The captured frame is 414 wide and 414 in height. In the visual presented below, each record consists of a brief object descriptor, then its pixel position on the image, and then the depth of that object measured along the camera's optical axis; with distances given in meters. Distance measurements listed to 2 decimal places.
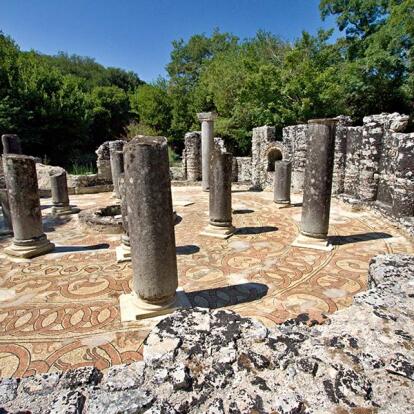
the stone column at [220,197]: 6.75
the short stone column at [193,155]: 17.14
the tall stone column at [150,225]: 3.54
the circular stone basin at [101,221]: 7.66
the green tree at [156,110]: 27.17
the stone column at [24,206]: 5.86
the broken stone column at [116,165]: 10.72
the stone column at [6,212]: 7.54
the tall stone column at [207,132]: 12.69
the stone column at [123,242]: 5.49
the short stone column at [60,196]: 9.94
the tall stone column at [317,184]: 5.84
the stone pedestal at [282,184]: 10.25
